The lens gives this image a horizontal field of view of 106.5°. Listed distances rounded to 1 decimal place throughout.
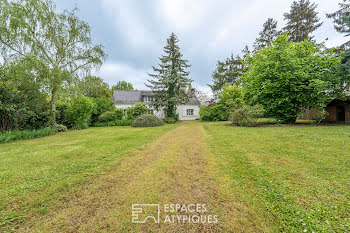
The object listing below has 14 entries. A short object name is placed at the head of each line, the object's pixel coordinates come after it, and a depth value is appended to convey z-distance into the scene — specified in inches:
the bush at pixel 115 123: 639.1
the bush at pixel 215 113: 720.5
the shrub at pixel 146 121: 538.0
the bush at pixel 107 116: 653.3
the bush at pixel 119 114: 691.2
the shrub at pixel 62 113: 504.7
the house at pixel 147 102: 916.0
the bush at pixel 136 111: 690.8
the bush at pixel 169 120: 740.2
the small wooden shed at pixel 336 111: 466.0
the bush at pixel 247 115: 394.3
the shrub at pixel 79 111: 507.9
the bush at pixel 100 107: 671.1
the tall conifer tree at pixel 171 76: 735.1
